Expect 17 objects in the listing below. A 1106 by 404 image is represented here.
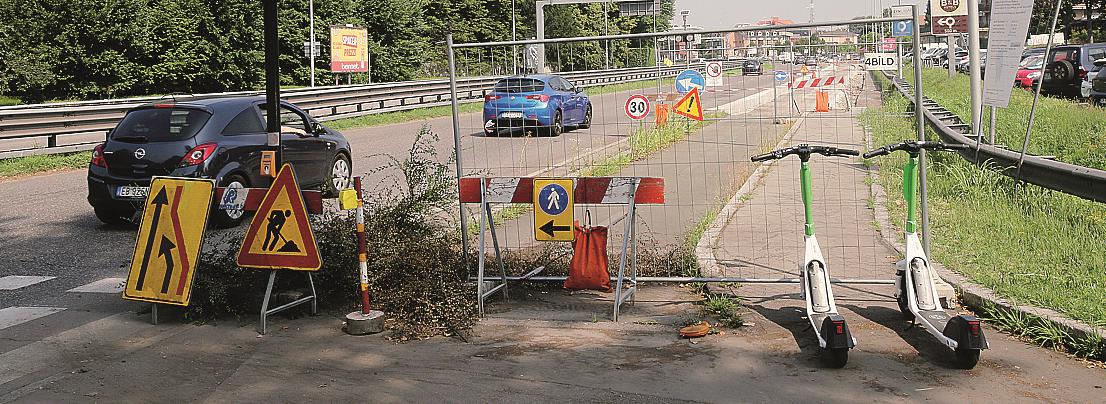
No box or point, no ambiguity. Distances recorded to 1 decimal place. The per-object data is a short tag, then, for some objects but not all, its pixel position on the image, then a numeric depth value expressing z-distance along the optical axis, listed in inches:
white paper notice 410.6
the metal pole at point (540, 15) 1668.6
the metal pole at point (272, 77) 297.8
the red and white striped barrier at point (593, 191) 288.0
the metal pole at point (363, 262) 270.8
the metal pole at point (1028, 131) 399.7
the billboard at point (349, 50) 1672.0
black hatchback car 436.1
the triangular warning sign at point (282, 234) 282.2
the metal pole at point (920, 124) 280.4
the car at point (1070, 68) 1159.0
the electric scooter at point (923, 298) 224.2
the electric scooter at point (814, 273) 250.6
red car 1305.4
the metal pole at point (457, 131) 312.5
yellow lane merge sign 285.6
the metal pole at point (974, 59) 551.8
